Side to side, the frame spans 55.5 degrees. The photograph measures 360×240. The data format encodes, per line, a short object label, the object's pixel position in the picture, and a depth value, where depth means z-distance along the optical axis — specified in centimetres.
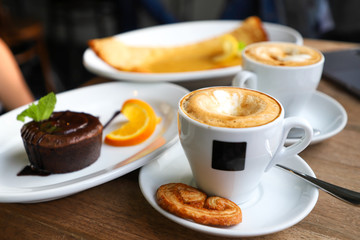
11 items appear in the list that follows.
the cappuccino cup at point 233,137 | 52
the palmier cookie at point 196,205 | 50
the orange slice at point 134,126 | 79
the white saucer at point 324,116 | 77
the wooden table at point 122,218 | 55
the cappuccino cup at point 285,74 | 78
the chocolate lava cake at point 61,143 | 68
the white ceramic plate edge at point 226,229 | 48
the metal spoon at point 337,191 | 57
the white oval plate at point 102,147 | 58
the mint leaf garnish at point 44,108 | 71
